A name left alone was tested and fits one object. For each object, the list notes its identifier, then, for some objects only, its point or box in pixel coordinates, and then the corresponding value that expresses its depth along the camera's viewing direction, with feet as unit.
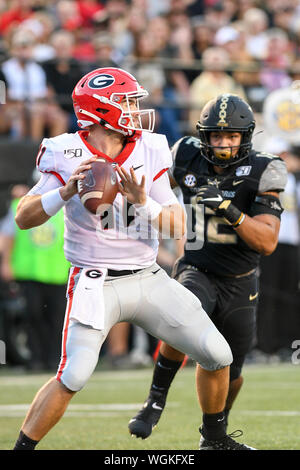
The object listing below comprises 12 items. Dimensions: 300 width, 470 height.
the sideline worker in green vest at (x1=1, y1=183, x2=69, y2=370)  60.23
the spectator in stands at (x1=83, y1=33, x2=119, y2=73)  63.10
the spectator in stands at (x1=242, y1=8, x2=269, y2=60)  78.23
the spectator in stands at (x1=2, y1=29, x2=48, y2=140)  61.82
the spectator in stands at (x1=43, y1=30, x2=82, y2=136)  62.39
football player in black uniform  32.65
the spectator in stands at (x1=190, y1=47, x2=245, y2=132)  68.08
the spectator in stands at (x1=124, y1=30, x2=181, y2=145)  65.57
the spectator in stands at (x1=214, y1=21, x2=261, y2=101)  70.44
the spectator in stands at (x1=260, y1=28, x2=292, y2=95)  71.36
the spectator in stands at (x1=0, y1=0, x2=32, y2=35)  70.79
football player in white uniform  26.71
